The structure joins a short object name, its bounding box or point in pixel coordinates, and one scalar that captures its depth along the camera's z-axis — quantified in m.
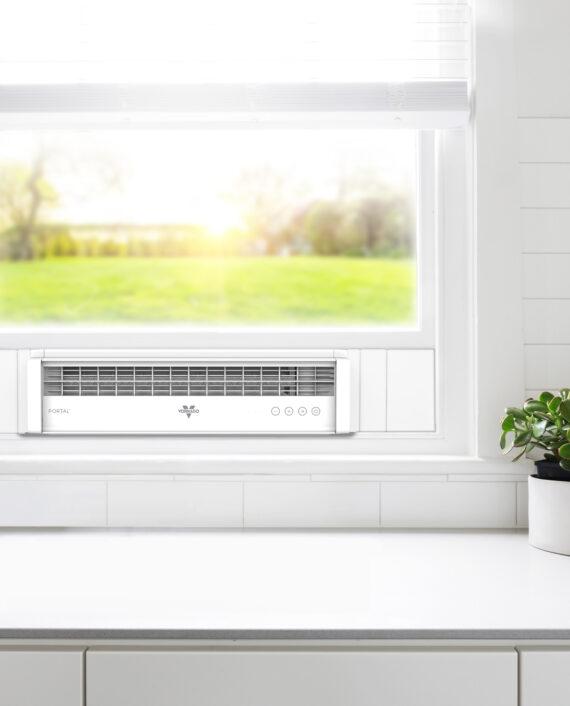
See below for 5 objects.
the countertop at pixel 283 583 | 0.89
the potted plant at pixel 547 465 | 1.22
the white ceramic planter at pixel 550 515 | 1.22
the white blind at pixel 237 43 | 1.46
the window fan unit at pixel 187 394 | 1.50
